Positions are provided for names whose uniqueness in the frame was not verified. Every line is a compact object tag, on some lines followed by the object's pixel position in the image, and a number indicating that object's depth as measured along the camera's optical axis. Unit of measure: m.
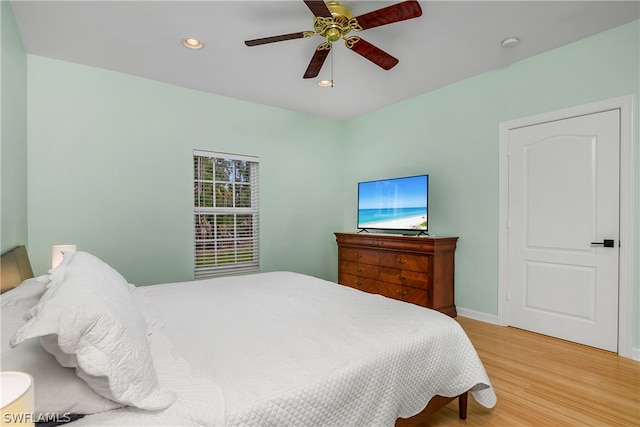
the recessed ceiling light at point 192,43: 2.71
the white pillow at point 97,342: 0.82
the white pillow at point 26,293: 1.41
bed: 0.88
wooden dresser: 3.40
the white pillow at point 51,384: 0.84
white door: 2.64
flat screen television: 3.69
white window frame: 3.86
